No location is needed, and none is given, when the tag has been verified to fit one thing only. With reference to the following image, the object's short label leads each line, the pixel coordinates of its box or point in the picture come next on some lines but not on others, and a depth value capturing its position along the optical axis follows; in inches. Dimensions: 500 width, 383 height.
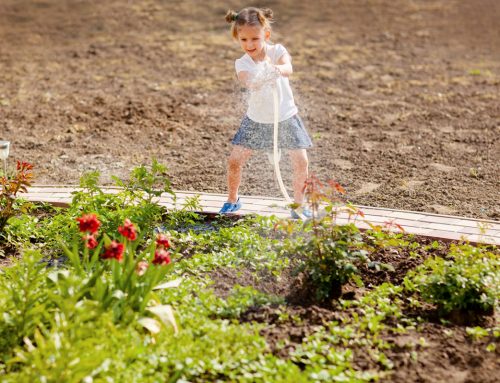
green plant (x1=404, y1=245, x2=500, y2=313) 151.6
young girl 192.9
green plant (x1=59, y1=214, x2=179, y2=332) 140.3
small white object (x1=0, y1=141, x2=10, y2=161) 198.2
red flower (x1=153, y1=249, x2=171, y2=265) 141.8
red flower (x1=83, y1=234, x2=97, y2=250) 143.4
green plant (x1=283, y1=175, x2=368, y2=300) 159.2
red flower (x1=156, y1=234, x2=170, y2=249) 147.7
